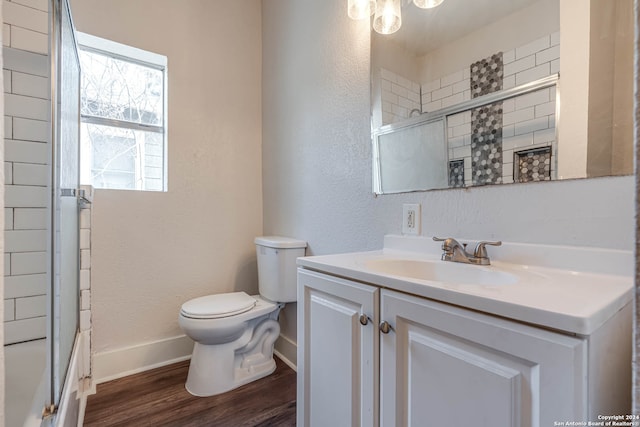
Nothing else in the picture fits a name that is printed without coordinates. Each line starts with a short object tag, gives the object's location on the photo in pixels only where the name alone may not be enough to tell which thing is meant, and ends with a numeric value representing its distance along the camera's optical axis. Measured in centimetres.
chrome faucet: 94
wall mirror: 79
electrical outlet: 121
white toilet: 153
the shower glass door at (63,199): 102
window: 178
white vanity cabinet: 49
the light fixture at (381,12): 133
